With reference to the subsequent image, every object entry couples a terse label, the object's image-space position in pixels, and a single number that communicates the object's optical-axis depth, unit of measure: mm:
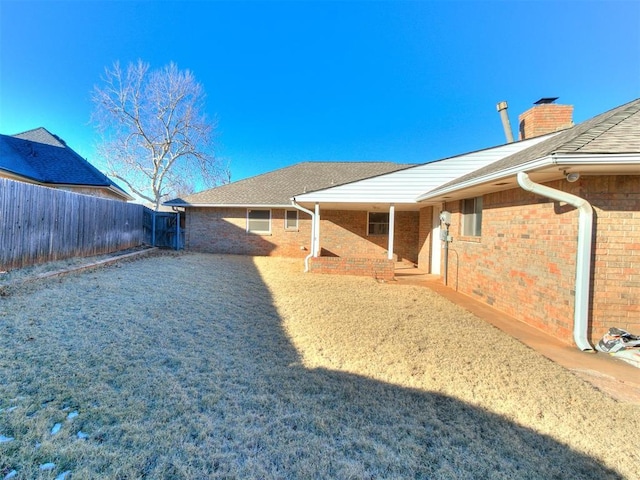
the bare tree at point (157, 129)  20141
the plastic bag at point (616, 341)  3777
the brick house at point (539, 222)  3971
